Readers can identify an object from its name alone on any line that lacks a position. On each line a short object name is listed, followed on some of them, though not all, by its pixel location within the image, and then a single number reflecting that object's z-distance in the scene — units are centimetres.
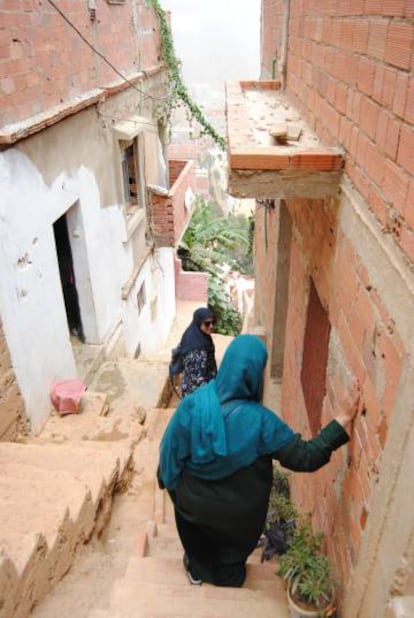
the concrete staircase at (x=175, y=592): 266
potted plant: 239
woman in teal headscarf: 239
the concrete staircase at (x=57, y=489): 257
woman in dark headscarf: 542
